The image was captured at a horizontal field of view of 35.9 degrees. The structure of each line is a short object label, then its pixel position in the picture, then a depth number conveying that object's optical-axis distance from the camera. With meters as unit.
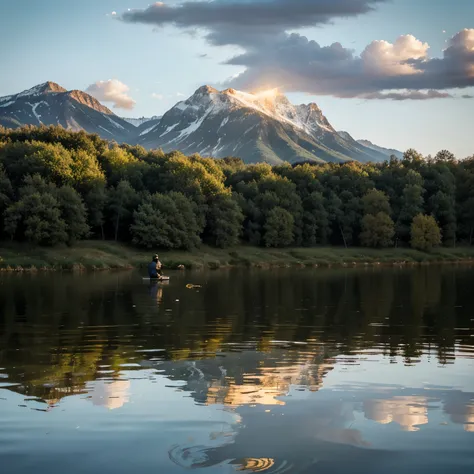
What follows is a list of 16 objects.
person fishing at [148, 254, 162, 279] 63.04
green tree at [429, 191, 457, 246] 133.12
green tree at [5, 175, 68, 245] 90.79
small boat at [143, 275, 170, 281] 64.38
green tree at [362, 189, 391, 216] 131.00
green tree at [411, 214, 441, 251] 125.75
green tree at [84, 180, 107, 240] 106.38
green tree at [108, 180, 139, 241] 109.62
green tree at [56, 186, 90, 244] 95.00
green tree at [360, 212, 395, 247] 125.38
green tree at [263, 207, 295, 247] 117.94
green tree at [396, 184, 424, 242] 131.62
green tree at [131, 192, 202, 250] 102.94
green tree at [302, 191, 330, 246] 126.94
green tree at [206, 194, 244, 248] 111.31
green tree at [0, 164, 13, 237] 97.06
